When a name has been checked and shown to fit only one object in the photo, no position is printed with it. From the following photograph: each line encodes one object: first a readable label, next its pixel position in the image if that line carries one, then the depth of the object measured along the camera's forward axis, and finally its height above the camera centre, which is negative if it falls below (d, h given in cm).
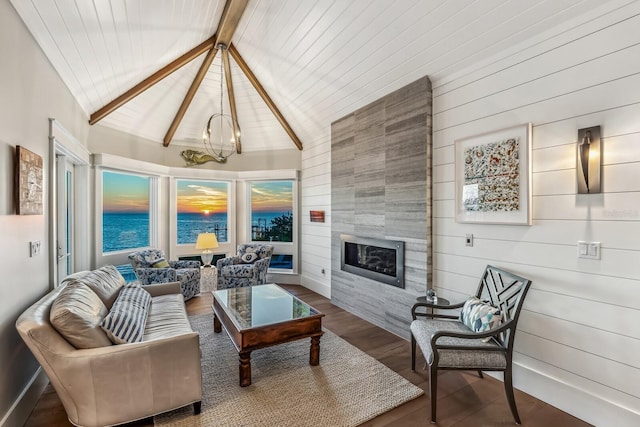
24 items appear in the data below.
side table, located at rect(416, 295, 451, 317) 275 -87
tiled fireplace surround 326 +28
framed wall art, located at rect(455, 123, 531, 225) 245 +33
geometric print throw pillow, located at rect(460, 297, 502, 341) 226 -83
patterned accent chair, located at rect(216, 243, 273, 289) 481 -94
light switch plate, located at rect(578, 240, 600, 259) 207 -26
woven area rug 212 -148
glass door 347 -5
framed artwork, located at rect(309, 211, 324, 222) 532 -5
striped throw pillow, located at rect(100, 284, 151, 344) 206 -83
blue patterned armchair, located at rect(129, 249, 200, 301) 426 -89
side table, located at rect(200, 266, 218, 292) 549 -131
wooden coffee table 247 -98
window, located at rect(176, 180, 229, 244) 600 +9
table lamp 549 -53
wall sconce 205 +38
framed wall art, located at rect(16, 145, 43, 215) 205 +24
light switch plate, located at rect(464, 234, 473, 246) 288 -27
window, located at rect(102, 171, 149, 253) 492 +4
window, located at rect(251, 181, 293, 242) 623 +5
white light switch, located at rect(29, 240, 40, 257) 232 -28
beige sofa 181 -100
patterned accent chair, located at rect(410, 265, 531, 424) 212 -98
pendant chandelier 573 +160
